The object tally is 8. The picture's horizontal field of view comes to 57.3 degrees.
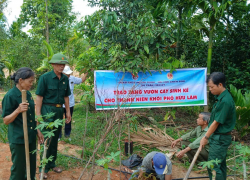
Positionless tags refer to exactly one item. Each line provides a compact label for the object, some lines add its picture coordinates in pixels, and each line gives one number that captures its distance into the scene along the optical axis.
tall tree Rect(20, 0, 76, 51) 13.51
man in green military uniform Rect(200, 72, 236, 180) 2.71
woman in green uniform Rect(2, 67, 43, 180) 2.48
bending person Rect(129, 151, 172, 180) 2.86
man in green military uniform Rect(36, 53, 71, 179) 3.37
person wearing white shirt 5.01
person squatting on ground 3.60
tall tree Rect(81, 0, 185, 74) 5.11
